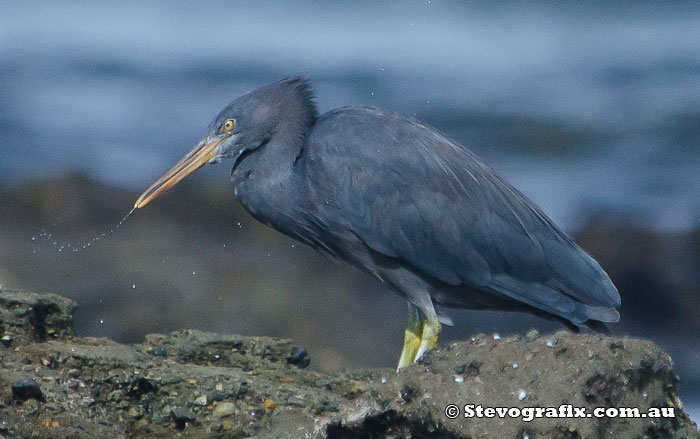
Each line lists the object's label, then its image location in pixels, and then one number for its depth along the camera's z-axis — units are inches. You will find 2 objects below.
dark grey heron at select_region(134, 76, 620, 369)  382.9
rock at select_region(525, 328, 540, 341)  290.7
